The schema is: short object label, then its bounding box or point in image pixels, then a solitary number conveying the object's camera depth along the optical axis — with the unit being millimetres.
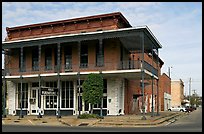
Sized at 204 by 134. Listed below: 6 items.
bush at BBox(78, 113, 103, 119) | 26844
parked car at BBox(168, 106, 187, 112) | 65688
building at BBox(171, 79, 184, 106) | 101125
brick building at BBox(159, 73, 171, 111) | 62719
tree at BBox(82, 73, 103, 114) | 27859
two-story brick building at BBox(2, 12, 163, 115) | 30609
